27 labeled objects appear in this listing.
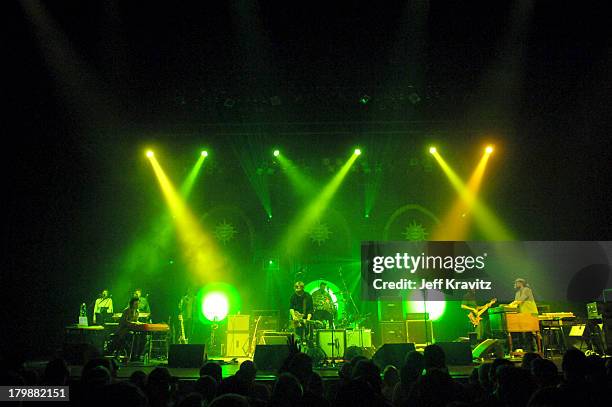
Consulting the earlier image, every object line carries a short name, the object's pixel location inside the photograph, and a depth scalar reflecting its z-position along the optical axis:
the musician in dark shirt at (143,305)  12.31
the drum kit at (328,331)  9.31
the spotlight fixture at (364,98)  10.73
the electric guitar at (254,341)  11.77
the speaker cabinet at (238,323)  12.02
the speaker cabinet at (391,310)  12.30
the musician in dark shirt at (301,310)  9.88
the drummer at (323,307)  10.30
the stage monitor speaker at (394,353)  6.89
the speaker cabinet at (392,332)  11.96
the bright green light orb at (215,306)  13.31
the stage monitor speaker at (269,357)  8.02
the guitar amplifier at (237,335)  11.82
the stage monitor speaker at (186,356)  8.26
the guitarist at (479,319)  11.47
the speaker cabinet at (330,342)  10.10
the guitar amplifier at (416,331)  12.04
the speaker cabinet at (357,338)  10.54
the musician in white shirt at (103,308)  11.69
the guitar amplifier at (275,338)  10.13
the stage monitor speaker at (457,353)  8.21
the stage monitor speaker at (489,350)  9.23
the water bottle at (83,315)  10.02
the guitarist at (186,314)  12.45
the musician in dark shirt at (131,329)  9.77
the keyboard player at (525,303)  9.91
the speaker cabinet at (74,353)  8.71
